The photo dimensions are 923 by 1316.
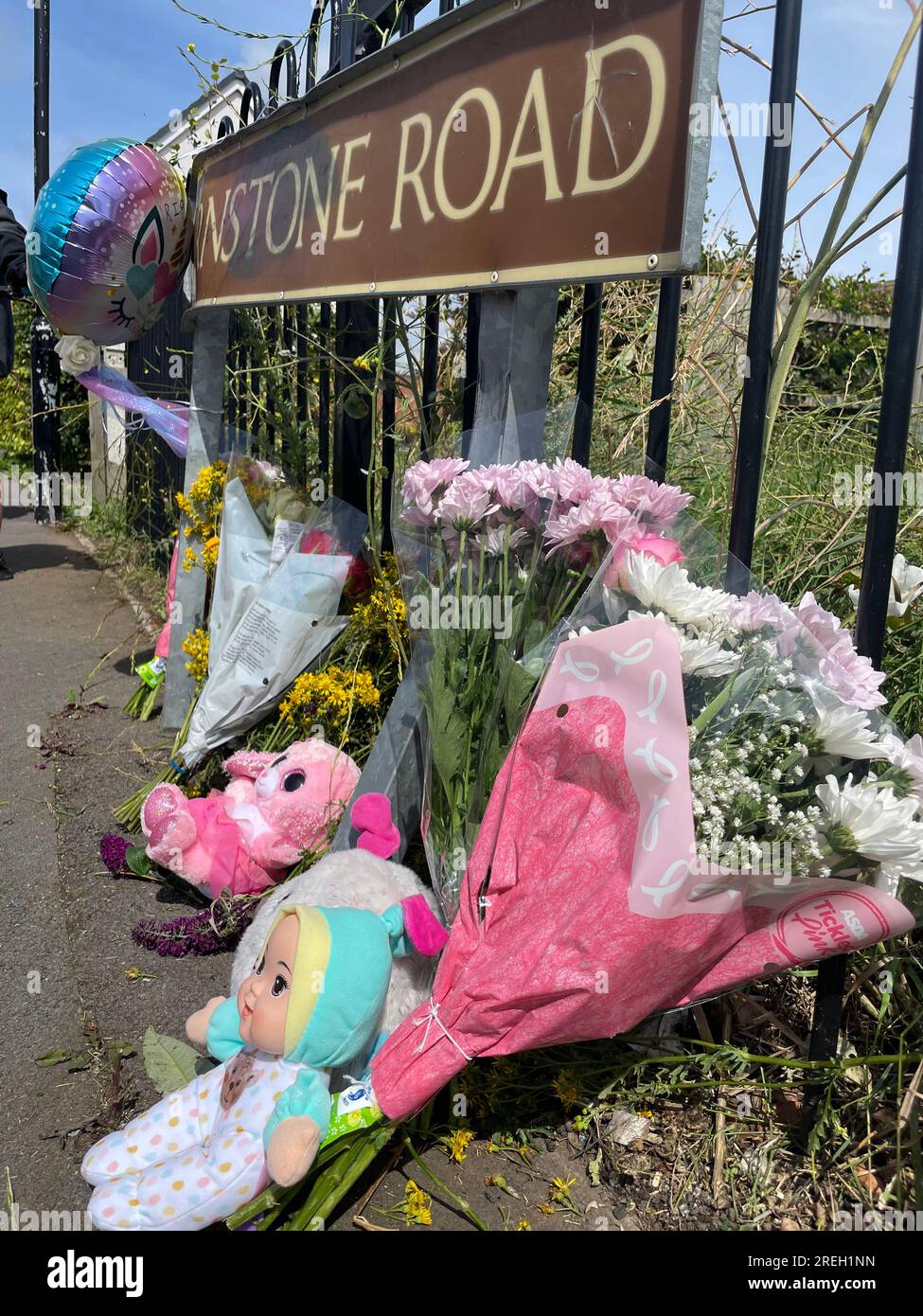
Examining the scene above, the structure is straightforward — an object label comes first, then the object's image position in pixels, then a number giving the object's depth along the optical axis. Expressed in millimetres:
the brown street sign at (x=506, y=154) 1377
